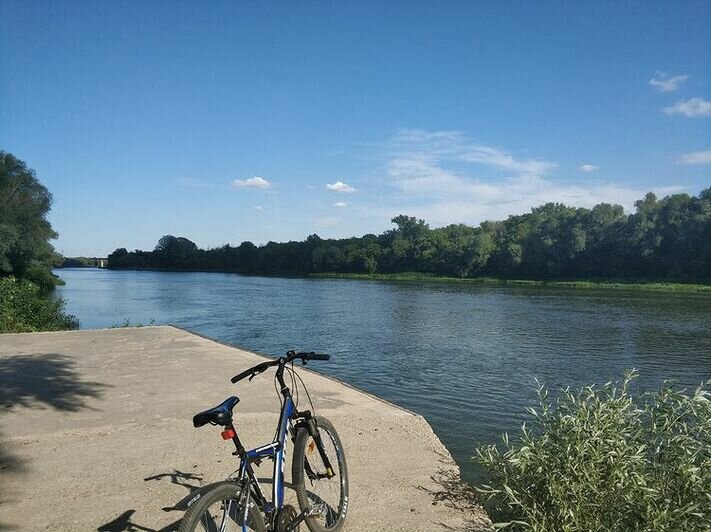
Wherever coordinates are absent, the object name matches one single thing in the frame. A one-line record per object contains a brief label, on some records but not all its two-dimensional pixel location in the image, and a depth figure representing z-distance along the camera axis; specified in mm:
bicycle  2719
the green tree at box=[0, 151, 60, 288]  37312
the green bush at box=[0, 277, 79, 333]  15655
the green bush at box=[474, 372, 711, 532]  3719
